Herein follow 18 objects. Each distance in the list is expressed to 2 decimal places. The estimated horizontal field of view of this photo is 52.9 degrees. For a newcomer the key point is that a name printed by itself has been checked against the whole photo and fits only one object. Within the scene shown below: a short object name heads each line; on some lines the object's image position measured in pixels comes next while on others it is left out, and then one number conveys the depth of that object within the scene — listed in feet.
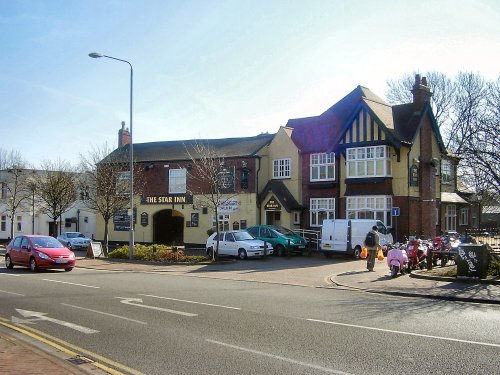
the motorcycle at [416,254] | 63.46
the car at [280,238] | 92.46
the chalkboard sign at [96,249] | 93.88
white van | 85.61
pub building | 100.27
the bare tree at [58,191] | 127.95
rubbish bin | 51.65
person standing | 65.36
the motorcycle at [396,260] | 59.00
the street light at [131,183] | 83.15
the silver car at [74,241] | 120.98
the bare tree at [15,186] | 147.02
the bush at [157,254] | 81.41
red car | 66.95
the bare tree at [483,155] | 61.52
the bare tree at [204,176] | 117.23
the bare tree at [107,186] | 101.19
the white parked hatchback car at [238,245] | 86.33
